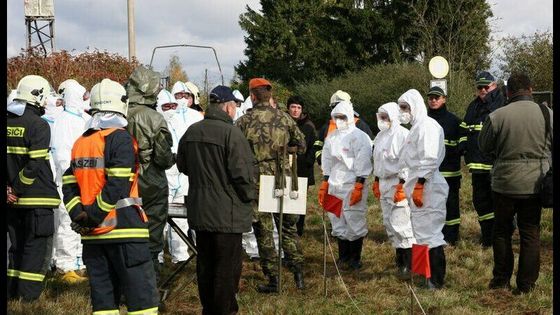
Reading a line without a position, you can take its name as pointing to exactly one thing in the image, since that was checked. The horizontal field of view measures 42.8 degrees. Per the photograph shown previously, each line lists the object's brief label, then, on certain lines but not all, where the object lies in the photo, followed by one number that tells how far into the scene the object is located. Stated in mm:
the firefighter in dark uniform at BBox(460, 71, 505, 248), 9086
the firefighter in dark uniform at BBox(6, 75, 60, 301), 6418
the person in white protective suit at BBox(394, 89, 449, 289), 6988
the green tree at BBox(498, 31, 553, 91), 28828
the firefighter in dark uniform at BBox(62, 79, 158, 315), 4793
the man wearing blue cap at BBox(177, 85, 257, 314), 5680
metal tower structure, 29078
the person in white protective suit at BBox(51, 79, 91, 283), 7738
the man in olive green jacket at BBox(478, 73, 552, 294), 6598
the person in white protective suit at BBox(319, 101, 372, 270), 8484
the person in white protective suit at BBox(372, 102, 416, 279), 7812
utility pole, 21734
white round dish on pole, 16109
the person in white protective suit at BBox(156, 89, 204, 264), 8508
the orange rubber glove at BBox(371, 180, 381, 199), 8578
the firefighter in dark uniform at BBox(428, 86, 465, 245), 9156
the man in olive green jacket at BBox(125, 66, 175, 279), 6250
